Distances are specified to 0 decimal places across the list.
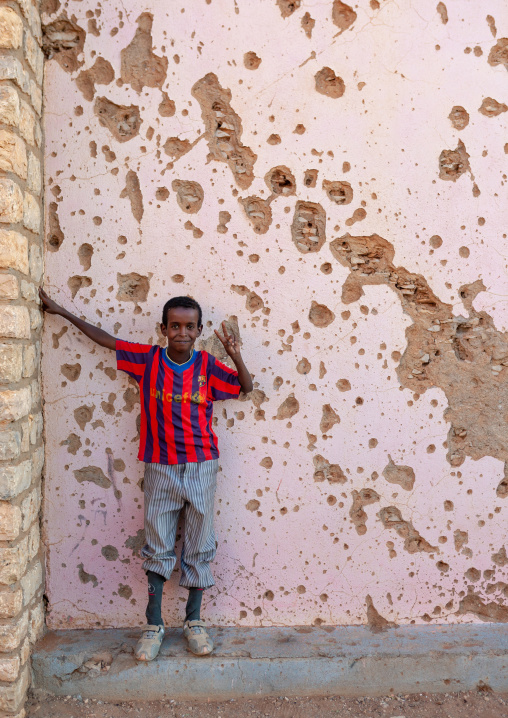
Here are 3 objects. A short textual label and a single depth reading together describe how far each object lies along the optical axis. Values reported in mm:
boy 2244
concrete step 2238
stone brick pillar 2000
